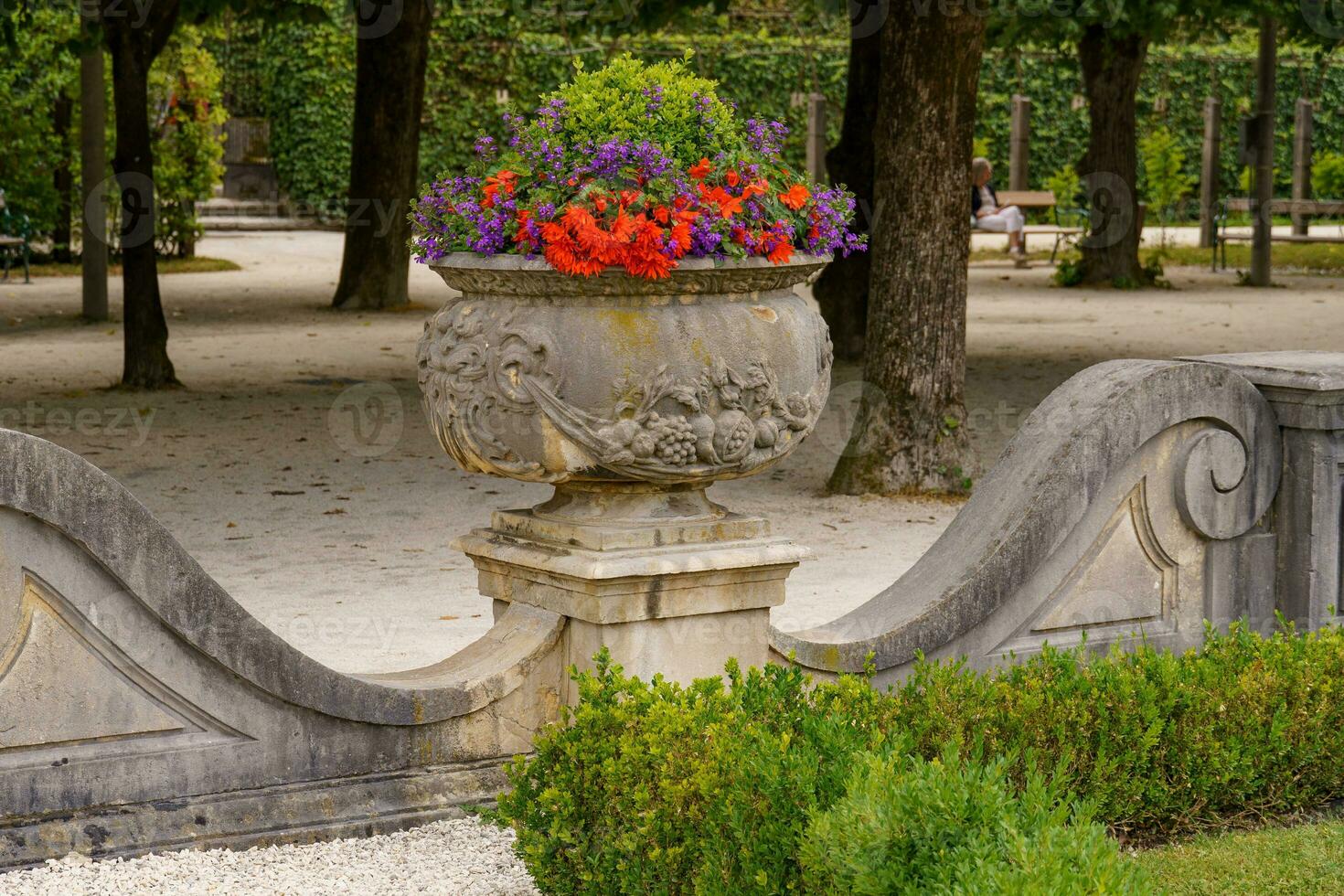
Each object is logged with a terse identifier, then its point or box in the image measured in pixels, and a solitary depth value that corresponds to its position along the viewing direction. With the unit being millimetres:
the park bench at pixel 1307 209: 41423
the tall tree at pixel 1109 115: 38246
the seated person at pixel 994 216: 46960
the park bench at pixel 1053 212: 45871
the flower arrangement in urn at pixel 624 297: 7890
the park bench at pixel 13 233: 40881
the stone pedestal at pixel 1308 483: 9622
